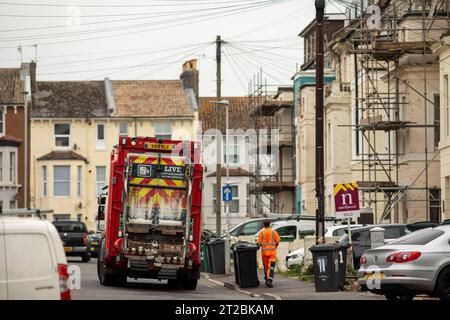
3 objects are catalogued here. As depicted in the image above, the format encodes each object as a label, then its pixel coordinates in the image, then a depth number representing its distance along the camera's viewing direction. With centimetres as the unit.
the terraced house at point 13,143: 7900
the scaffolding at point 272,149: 7550
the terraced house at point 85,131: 8362
